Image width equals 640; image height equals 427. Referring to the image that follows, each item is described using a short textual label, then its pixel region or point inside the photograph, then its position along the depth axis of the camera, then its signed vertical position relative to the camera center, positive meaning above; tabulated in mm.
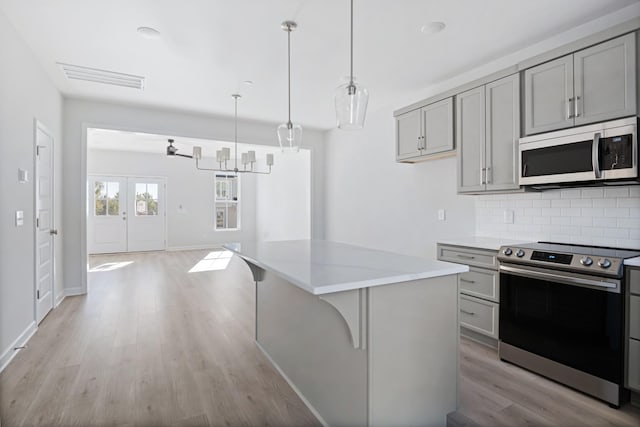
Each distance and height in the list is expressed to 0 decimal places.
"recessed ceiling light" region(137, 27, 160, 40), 2760 +1476
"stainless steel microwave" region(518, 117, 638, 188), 2162 +392
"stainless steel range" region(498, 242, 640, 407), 2020 -690
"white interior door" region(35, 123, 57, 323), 3412 -148
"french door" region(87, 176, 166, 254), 8383 -105
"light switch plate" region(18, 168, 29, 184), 2906 +301
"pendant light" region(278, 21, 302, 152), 2700 +629
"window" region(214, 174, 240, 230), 9859 +237
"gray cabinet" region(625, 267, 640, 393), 1948 -703
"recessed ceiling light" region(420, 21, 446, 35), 2678 +1483
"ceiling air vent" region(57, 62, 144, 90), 3589 +1495
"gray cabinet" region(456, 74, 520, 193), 2857 +676
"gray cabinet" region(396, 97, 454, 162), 3445 +863
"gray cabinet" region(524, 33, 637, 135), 2180 +880
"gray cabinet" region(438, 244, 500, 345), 2729 -681
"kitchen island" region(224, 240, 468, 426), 1525 -638
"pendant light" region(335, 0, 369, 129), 2018 +648
